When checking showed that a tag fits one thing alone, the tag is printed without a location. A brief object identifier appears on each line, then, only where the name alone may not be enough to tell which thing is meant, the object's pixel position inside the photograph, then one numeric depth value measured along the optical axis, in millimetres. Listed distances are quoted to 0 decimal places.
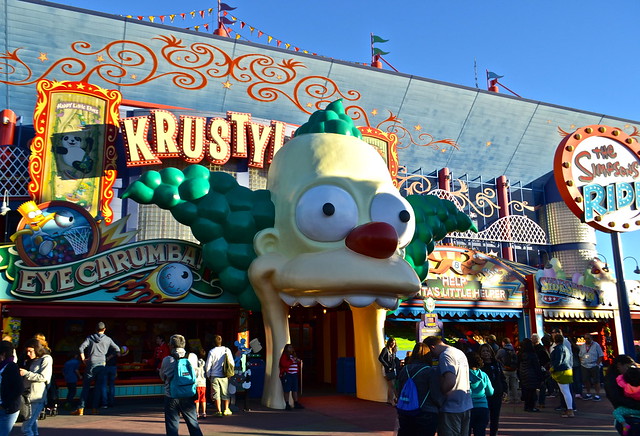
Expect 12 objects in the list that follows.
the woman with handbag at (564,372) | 9133
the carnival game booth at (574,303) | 14914
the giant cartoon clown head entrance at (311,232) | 8984
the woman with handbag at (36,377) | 6012
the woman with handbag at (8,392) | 5219
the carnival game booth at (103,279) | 9805
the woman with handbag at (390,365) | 9876
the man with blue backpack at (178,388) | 5840
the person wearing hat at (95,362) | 9203
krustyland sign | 17016
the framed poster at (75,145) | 16578
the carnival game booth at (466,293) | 13609
